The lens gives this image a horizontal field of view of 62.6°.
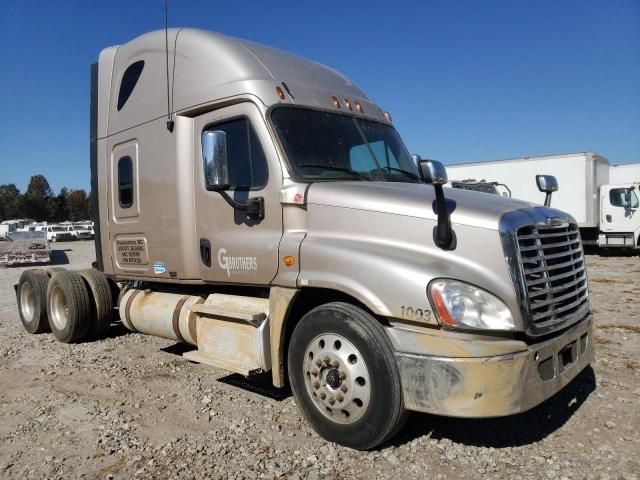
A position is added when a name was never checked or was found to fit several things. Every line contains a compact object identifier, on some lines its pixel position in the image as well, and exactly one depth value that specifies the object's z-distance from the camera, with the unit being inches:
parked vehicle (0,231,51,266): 924.0
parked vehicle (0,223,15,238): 2072.1
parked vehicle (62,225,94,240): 1923.8
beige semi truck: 132.1
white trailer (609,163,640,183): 833.5
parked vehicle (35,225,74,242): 1844.5
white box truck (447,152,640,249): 735.1
